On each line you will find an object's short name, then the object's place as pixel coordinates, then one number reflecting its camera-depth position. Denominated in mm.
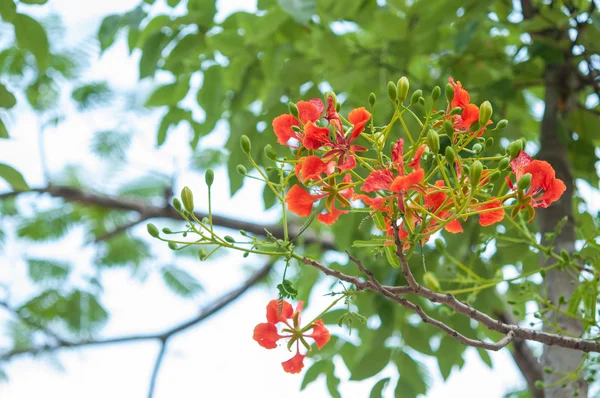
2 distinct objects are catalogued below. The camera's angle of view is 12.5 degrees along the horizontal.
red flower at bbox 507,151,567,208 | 3382
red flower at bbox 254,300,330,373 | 3420
